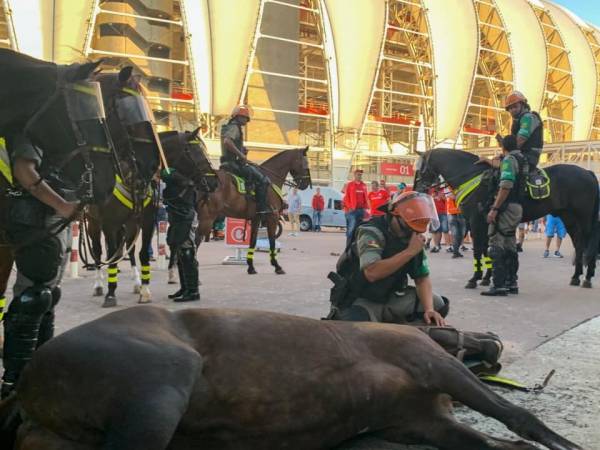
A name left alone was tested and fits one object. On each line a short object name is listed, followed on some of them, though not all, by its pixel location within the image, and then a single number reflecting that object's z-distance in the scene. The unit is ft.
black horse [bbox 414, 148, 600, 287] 29.22
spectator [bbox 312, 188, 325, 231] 82.25
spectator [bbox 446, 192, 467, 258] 46.46
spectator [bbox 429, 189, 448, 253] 52.21
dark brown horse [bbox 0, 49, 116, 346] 10.87
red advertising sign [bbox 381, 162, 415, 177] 98.48
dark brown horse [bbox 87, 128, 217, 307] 18.31
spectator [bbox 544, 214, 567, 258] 47.16
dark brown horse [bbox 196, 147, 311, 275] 31.63
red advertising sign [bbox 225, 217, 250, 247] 39.45
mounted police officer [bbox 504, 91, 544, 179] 27.55
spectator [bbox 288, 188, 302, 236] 78.48
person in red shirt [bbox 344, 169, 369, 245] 50.52
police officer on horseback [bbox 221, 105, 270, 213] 31.71
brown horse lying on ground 6.82
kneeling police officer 12.88
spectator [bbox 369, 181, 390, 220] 54.24
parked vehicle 87.40
